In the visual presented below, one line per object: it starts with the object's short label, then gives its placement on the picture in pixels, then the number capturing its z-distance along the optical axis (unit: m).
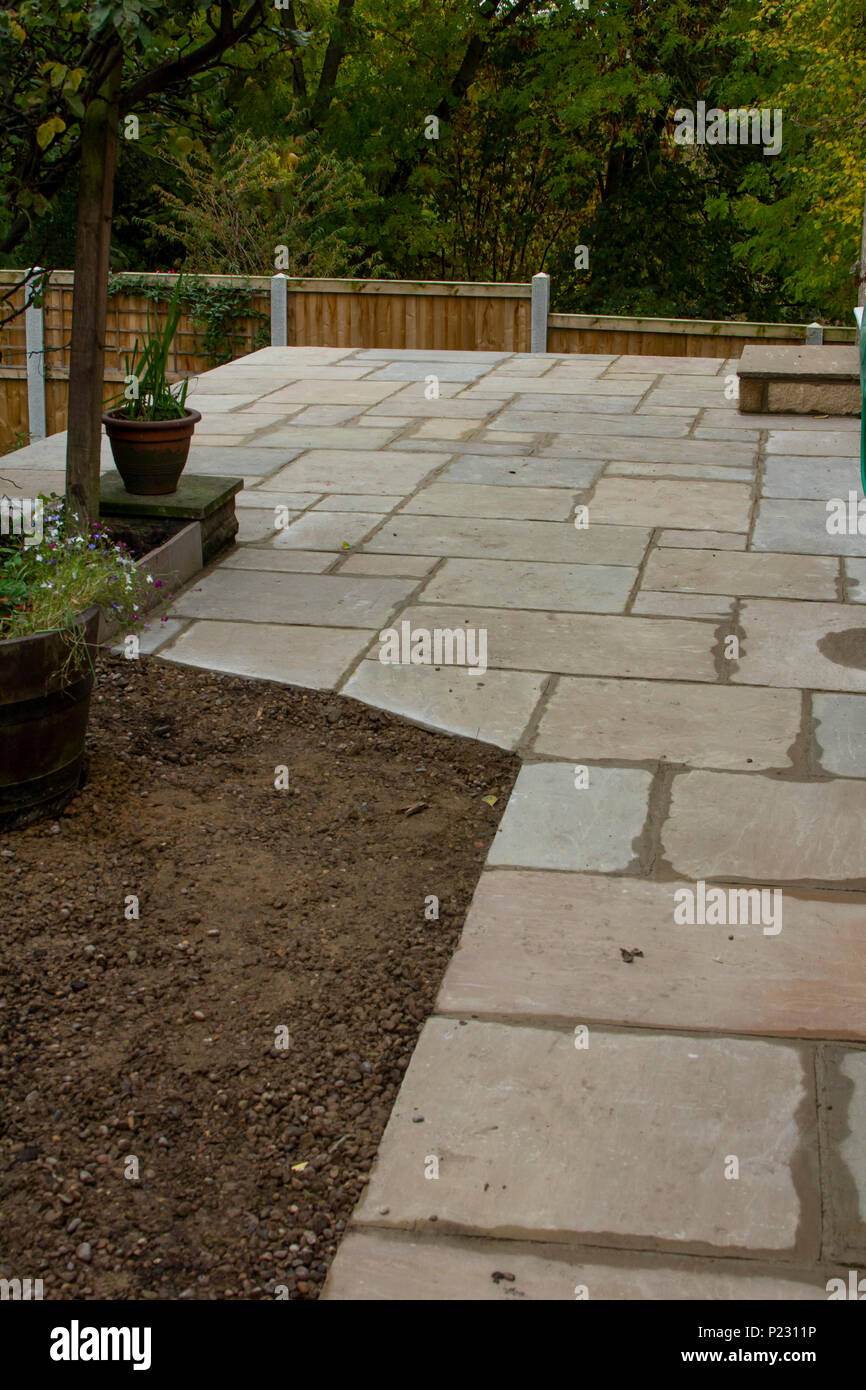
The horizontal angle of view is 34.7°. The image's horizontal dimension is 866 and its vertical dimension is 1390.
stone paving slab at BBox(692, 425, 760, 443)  8.02
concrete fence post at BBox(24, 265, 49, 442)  14.80
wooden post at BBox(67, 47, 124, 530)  4.44
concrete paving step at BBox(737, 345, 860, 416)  8.50
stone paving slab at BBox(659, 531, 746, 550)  5.91
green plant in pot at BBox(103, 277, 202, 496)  5.34
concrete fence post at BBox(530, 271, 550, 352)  12.84
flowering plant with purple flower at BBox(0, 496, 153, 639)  3.36
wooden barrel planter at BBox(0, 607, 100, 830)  3.23
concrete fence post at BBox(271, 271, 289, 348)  13.42
